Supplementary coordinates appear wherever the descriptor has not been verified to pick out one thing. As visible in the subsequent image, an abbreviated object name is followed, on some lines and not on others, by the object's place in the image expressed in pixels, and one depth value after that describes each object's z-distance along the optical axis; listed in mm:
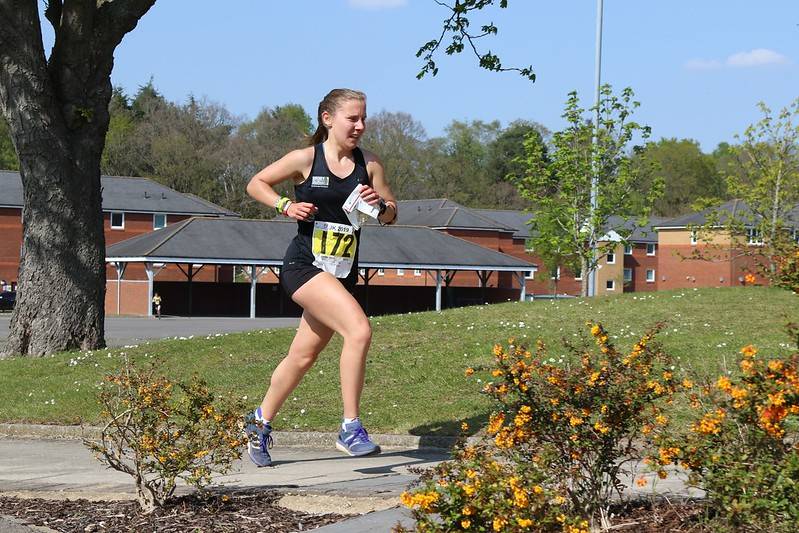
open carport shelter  98819
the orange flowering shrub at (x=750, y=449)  6991
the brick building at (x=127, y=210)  119794
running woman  12000
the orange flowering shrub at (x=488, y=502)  6698
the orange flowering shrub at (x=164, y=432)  9757
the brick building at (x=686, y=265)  137220
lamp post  58384
